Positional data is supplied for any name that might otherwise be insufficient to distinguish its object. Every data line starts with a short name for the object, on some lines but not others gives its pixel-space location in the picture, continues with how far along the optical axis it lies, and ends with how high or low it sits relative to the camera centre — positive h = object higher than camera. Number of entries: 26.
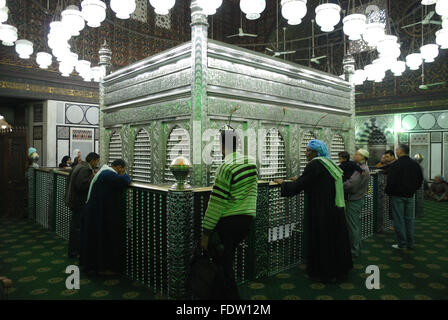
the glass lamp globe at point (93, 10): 3.93 +1.79
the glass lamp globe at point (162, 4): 3.57 +1.69
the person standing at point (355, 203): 3.64 -0.55
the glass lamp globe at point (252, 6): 3.62 +1.70
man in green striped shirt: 2.12 -0.34
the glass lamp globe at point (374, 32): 4.36 +1.71
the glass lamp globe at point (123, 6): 3.71 +1.73
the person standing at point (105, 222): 3.01 -0.64
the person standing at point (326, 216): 2.88 -0.55
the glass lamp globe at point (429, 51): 5.97 +1.97
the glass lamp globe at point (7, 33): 4.87 +1.87
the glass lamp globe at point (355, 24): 4.11 +1.70
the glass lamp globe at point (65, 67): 5.98 +1.65
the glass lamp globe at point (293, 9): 3.75 +1.74
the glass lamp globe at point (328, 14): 3.82 +1.71
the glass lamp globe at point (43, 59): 6.46 +1.94
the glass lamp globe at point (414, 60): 6.40 +1.94
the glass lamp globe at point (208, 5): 3.33 +1.57
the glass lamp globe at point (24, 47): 5.90 +1.99
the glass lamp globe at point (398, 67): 6.47 +1.82
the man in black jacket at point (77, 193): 3.54 -0.44
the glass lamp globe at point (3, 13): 4.48 +1.99
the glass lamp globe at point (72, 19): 4.30 +1.84
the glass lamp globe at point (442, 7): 3.81 +1.80
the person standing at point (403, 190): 3.97 -0.44
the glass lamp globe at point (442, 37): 4.60 +1.73
